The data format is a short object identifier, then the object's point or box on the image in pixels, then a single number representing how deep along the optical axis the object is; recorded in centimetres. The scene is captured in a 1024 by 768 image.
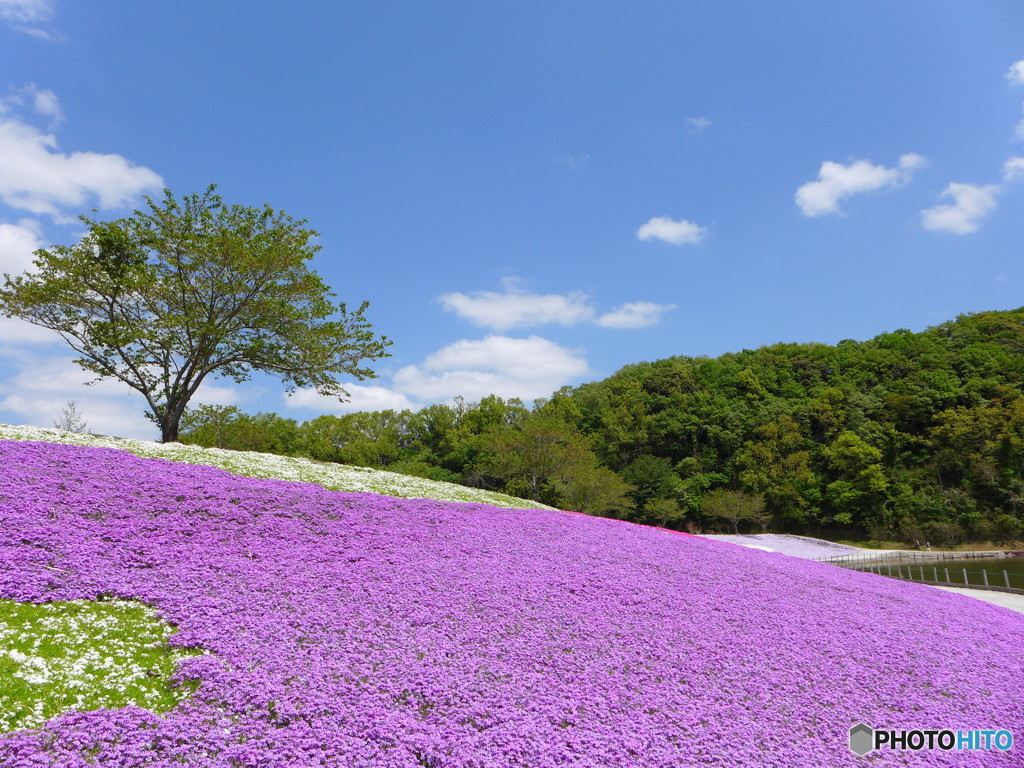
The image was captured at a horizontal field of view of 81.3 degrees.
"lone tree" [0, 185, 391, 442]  2841
